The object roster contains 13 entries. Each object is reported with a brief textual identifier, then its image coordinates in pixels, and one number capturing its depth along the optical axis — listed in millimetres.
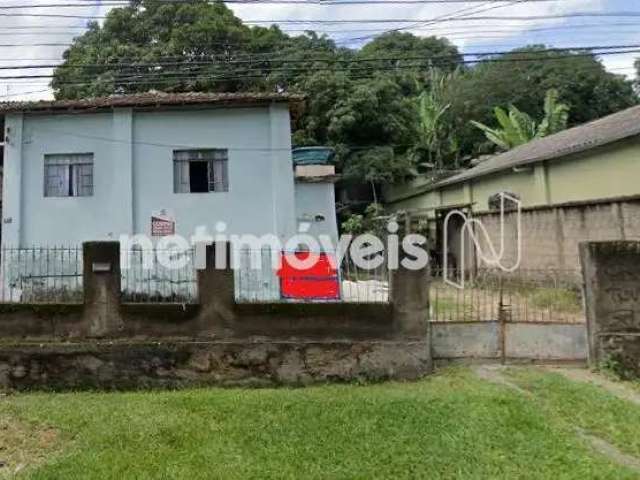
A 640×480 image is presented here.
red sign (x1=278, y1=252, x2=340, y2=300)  10727
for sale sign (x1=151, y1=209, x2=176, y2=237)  13227
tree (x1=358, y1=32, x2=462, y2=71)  34125
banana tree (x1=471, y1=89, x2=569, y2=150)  24469
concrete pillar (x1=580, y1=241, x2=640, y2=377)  6695
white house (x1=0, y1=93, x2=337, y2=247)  13117
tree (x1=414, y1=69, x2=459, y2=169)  28141
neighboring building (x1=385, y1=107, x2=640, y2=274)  11836
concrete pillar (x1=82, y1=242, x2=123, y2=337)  6719
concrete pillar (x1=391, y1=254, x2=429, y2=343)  6789
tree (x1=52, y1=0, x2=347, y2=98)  23203
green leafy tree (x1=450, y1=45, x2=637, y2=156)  31297
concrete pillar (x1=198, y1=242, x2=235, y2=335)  6738
